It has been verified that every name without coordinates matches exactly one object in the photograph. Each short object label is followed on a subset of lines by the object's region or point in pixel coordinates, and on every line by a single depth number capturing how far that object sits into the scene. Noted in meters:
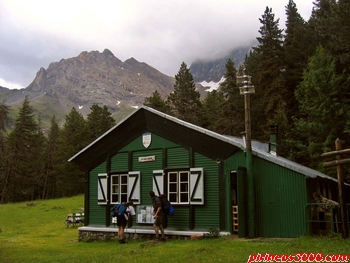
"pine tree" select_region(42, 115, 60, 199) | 56.84
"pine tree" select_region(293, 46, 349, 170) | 25.23
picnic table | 24.36
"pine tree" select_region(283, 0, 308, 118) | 31.72
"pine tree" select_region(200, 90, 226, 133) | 43.78
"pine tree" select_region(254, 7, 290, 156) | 30.84
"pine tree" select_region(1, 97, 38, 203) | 50.09
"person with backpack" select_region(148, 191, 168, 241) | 14.40
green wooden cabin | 13.55
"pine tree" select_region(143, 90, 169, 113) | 49.91
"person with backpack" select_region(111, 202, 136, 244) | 15.20
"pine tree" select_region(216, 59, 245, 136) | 38.22
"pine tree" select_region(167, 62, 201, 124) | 50.94
